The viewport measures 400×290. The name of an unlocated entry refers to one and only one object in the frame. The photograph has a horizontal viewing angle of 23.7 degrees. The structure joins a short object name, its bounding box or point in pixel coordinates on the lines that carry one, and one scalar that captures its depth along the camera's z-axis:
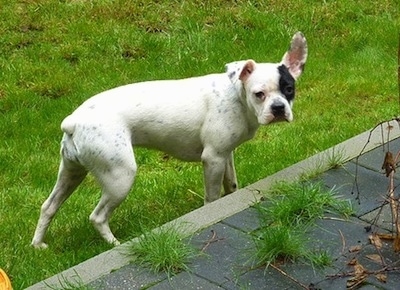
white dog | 4.86
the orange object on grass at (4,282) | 3.97
